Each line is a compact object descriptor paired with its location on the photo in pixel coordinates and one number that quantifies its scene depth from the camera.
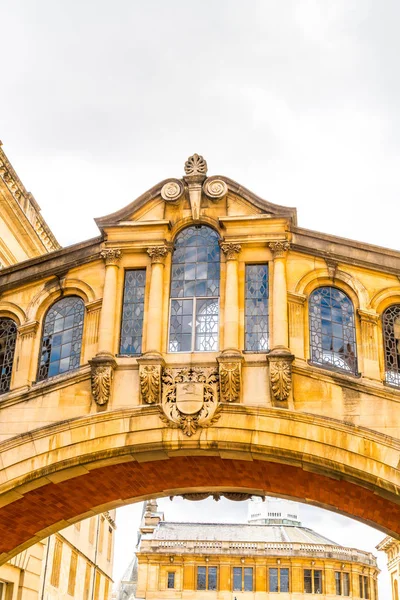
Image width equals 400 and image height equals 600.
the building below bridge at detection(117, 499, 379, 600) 67.25
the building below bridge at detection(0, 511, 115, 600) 23.11
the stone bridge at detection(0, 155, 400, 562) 15.61
